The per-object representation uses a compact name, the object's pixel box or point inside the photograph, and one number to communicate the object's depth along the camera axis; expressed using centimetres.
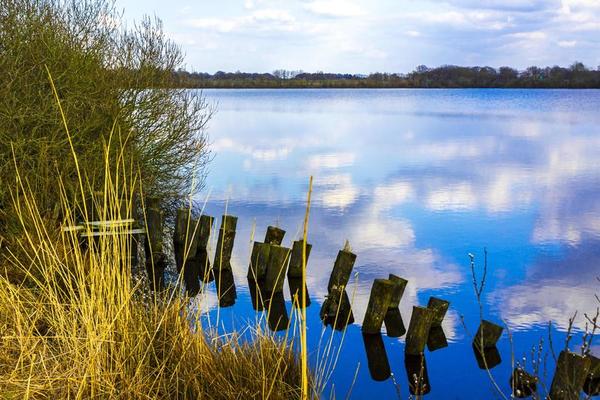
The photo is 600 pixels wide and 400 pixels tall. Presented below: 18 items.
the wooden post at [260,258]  1069
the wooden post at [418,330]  759
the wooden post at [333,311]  955
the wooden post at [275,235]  1115
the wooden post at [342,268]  930
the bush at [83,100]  1018
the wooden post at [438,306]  799
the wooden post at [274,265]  988
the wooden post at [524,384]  702
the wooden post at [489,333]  760
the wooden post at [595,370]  637
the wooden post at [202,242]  1302
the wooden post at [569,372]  562
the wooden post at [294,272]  1066
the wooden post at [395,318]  890
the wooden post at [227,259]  1165
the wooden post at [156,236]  1277
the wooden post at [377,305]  802
